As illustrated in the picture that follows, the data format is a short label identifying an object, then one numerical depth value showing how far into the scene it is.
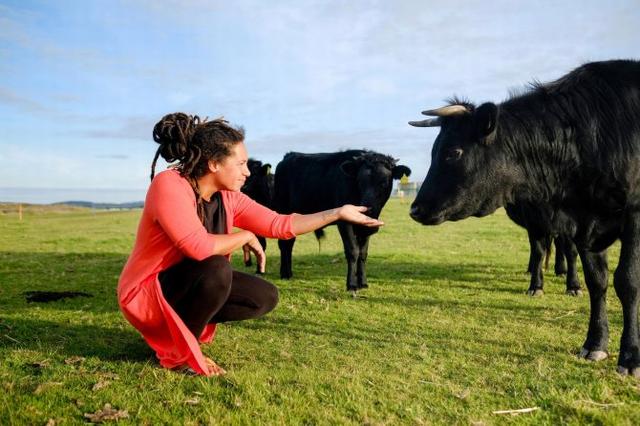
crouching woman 3.95
